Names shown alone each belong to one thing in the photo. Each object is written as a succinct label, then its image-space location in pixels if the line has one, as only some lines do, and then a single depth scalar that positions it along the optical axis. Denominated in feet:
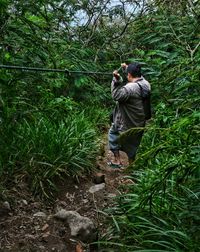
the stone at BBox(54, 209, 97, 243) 12.03
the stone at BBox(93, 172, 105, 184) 17.40
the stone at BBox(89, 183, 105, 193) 16.46
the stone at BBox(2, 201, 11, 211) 13.20
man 17.53
